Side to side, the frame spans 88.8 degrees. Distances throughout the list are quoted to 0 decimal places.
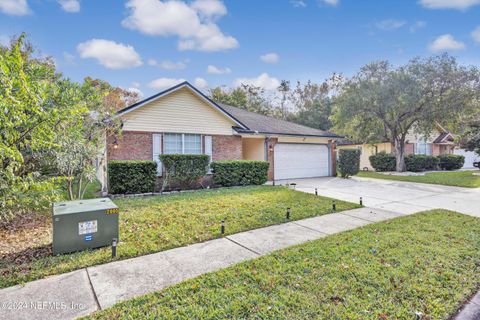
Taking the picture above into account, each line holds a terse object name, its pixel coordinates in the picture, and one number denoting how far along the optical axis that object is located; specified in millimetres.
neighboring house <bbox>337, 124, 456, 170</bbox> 24297
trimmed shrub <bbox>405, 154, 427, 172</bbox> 21500
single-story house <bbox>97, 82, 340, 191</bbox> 11078
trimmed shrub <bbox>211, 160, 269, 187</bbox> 11719
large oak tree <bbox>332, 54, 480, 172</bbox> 17156
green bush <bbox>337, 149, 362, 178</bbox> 15977
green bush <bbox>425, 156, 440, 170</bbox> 22656
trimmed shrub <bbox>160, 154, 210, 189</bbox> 10586
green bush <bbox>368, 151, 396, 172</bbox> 21578
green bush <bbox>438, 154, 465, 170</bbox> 23922
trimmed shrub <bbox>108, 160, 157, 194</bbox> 9375
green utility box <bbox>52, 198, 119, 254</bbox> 4121
